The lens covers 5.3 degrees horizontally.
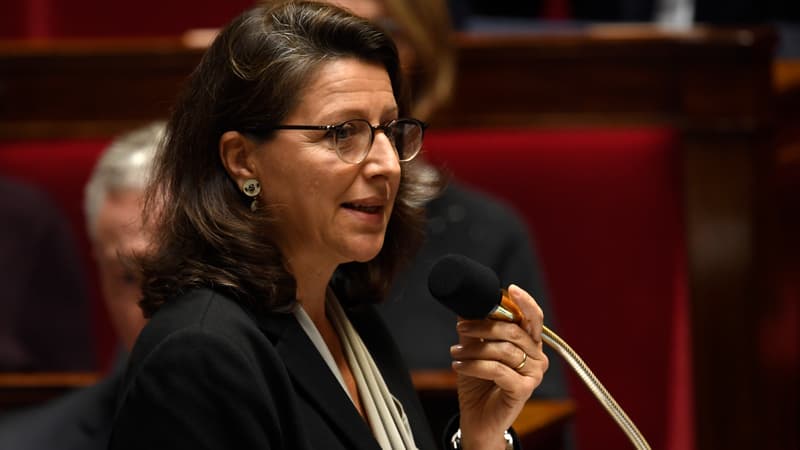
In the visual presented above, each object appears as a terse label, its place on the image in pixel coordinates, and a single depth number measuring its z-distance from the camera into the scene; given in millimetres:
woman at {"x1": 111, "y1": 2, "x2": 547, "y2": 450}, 8377
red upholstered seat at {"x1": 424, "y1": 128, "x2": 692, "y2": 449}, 10357
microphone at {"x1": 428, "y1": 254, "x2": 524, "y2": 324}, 8299
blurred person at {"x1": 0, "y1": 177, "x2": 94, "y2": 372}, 10447
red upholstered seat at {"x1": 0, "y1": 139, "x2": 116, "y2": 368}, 10964
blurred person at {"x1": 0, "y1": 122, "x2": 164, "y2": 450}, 9324
